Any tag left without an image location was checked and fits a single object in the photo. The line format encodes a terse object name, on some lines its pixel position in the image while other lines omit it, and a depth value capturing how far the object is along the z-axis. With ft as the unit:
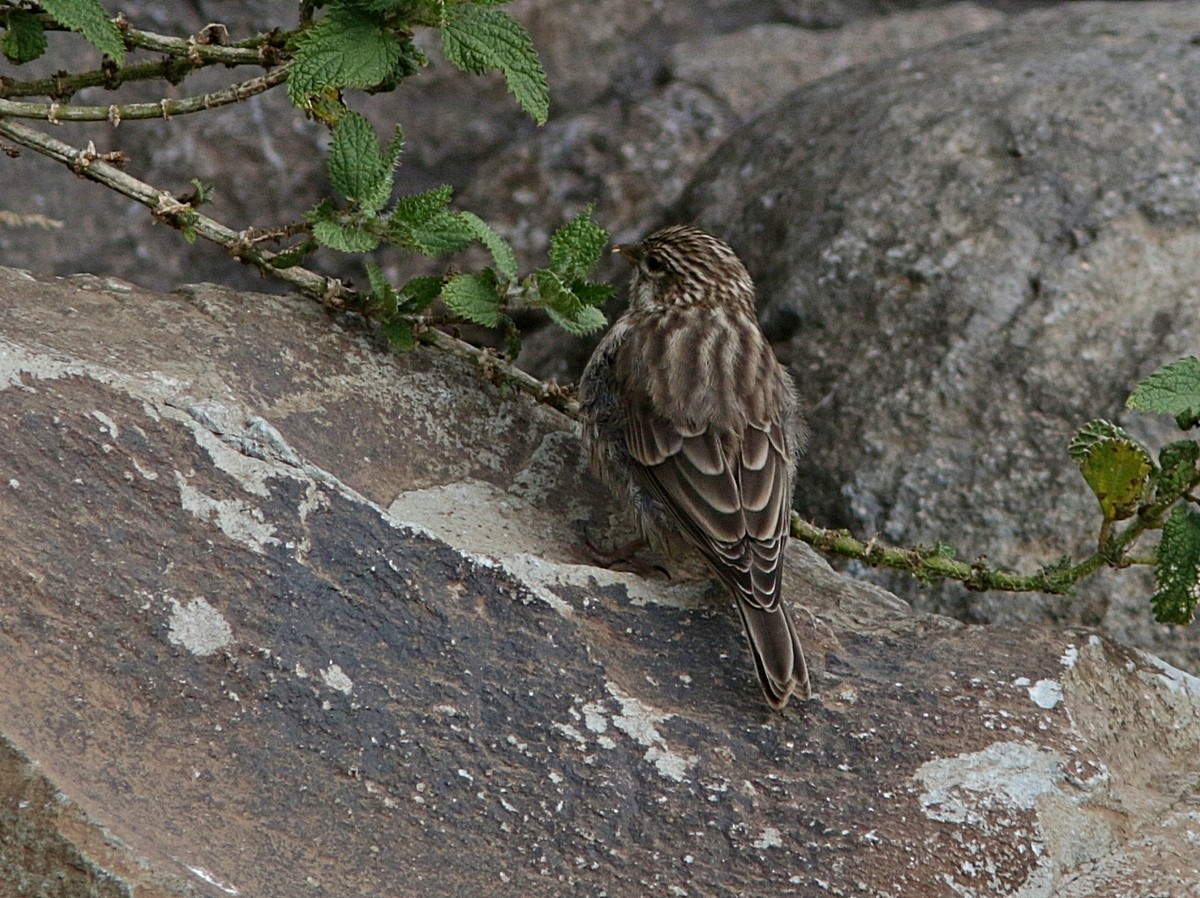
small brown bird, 28.30
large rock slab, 22.88
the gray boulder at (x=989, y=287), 37.47
